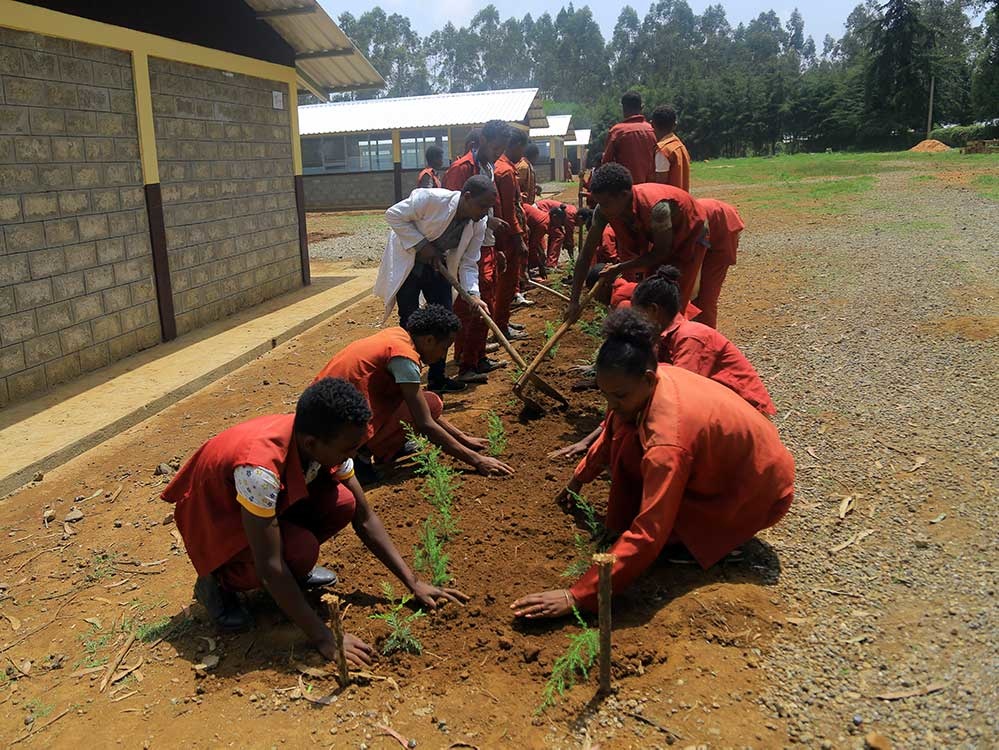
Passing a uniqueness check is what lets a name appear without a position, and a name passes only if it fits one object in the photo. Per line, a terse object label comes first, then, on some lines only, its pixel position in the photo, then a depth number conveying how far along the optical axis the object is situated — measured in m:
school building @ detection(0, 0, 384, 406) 5.79
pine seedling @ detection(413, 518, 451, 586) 3.23
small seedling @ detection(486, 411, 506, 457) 4.49
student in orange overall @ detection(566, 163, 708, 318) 4.59
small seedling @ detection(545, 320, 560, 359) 6.34
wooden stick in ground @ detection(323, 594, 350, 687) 2.46
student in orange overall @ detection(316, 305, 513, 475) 3.96
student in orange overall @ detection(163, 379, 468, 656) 2.69
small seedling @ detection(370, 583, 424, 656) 2.87
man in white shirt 5.59
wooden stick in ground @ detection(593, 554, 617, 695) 2.38
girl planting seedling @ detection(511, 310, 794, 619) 2.78
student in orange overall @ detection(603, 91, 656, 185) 7.40
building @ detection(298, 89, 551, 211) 25.73
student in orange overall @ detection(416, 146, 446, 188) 7.17
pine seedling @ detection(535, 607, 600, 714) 2.54
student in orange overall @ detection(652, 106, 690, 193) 7.44
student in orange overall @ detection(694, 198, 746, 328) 5.27
